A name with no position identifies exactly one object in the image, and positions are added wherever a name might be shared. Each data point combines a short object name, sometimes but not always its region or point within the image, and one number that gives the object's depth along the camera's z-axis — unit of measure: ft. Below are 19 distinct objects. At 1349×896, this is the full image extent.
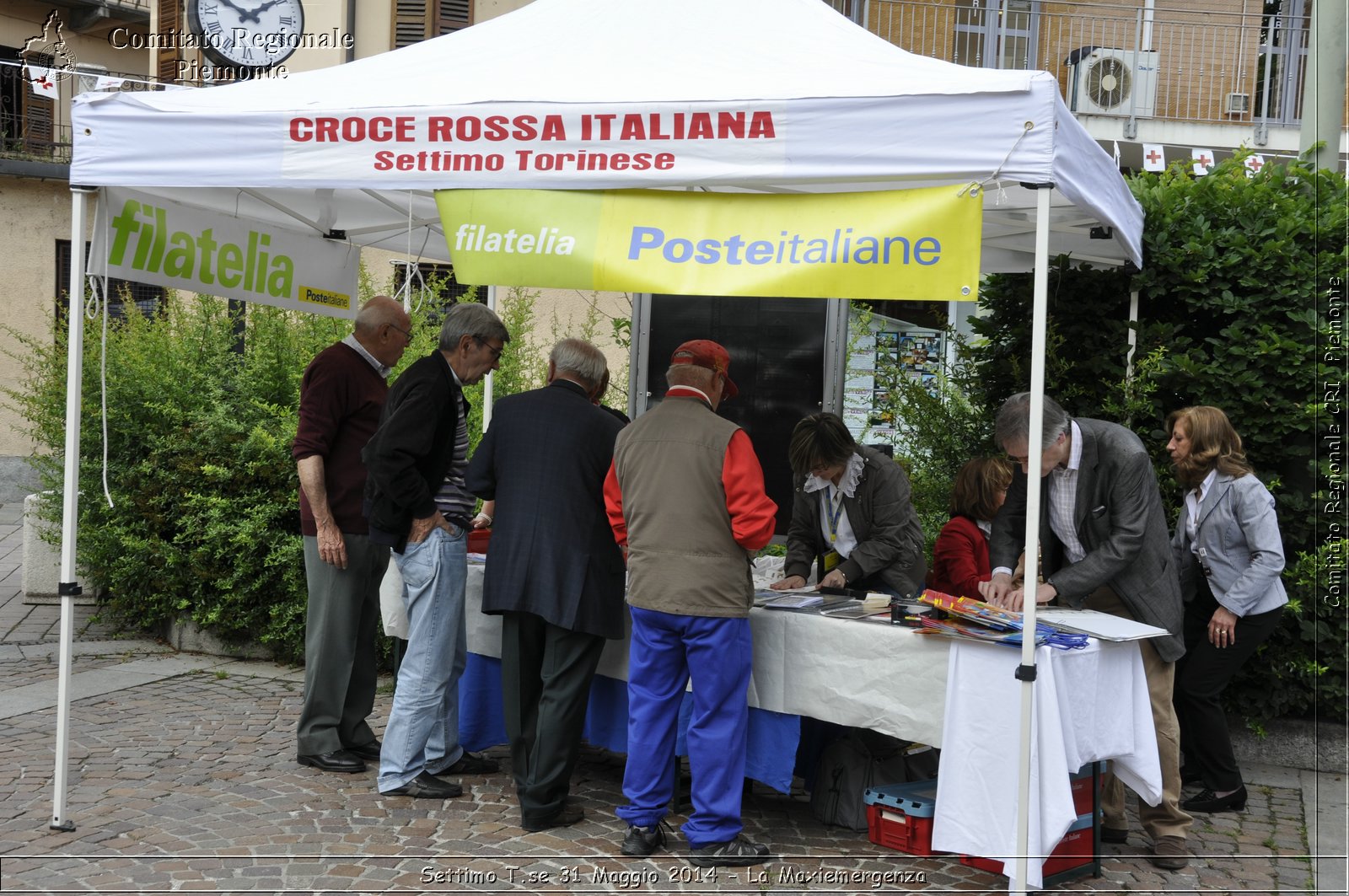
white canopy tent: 12.36
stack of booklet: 12.72
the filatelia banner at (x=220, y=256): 15.43
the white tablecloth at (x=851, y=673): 13.37
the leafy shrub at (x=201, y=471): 23.09
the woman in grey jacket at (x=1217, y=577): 15.76
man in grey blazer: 14.01
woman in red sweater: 16.70
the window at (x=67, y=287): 51.42
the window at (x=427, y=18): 47.80
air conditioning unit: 42.98
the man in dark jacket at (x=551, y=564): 14.24
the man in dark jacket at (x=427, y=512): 14.69
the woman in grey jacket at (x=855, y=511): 16.05
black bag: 15.02
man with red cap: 13.29
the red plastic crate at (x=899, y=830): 14.11
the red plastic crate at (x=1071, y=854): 13.48
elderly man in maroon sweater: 16.21
